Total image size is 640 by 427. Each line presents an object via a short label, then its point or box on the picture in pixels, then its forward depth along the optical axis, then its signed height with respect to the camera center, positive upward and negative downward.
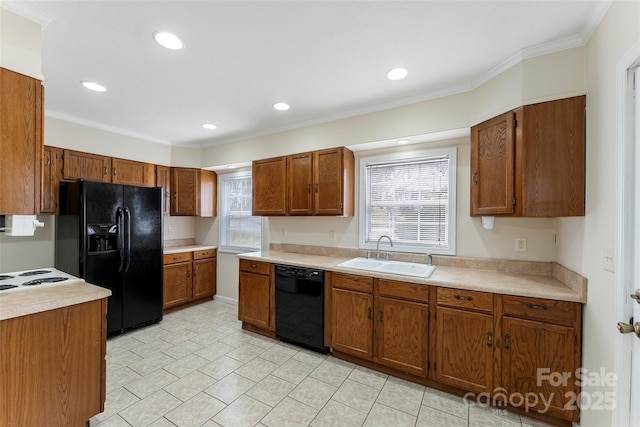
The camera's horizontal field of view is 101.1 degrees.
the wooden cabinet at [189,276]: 3.85 -1.04
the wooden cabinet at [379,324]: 2.24 -1.02
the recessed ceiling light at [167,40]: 1.75 +1.17
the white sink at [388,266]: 2.50 -0.56
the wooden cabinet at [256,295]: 3.11 -1.03
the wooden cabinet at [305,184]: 3.07 +0.35
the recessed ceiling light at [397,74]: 2.17 +1.17
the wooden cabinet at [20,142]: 1.54 +0.41
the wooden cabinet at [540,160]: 1.76 +0.38
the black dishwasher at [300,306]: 2.76 -1.03
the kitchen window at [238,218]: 4.33 -0.12
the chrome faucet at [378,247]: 2.94 -0.39
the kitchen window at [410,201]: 2.75 +0.13
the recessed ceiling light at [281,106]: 2.86 +1.17
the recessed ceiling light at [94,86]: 2.41 +1.16
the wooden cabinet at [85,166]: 3.16 +0.55
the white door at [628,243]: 1.27 -0.14
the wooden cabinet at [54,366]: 1.44 -0.95
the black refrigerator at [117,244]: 2.87 -0.40
